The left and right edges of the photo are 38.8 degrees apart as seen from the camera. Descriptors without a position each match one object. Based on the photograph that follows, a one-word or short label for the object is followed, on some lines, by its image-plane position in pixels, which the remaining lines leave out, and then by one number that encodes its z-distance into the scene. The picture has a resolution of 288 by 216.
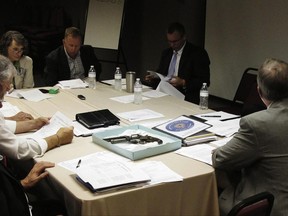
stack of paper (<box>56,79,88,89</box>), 3.65
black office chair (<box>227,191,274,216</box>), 1.73
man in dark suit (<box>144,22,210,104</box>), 3.84
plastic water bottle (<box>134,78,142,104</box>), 3.11
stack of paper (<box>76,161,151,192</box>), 1.66
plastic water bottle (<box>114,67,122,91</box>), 3.58
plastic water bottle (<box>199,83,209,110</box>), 2.94
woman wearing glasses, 3.63
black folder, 2.50
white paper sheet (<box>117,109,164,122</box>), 2.68
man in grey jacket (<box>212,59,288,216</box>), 1.81
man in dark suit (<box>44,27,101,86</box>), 3.93
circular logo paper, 2.37
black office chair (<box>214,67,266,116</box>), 3.54
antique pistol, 2.16
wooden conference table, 1.63
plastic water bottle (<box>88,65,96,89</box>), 3.63
